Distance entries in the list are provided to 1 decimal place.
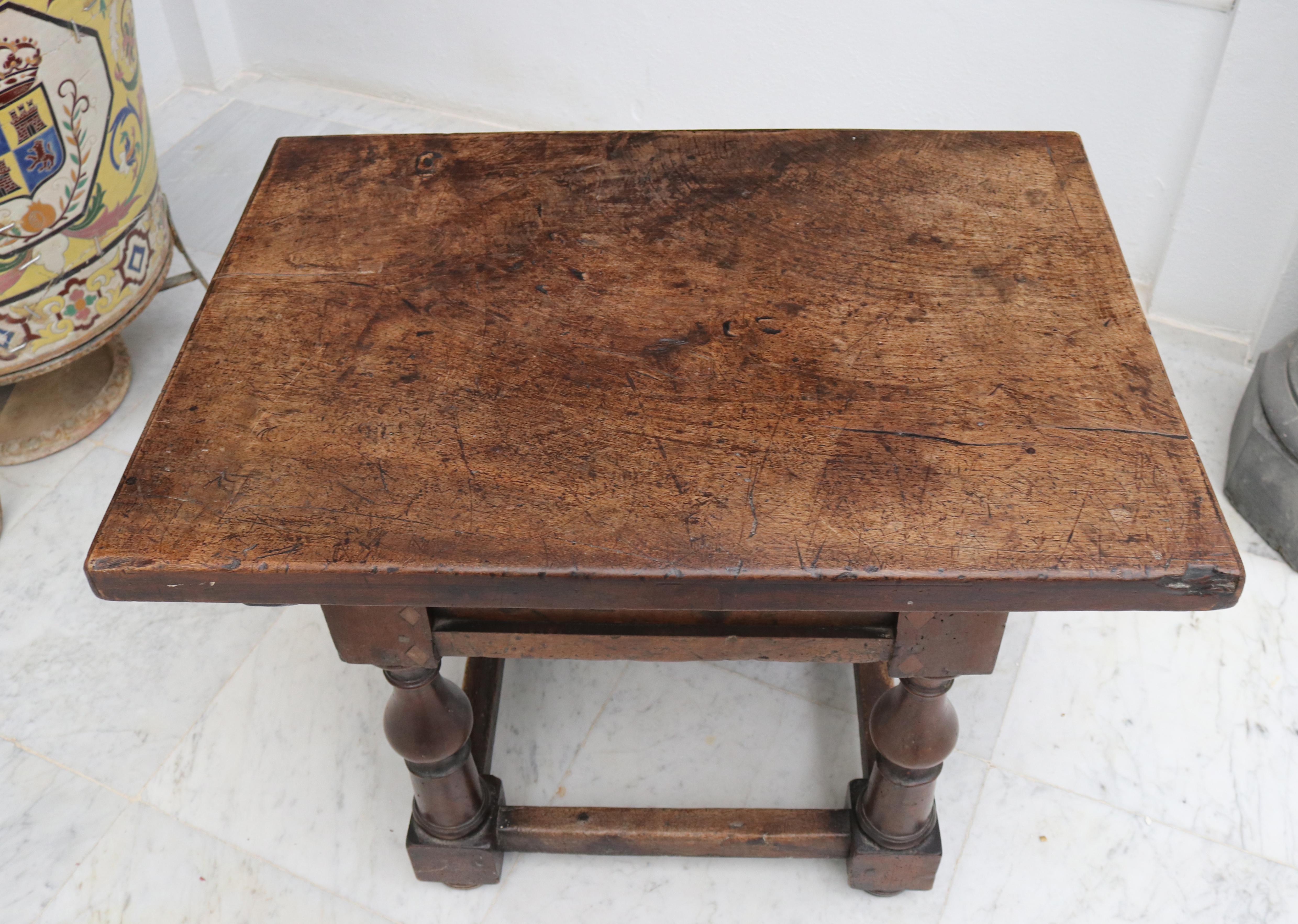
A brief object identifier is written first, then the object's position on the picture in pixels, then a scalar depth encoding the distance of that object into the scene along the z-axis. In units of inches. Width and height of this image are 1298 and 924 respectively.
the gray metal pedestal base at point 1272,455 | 69.6
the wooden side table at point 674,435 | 39.4
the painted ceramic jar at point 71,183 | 60.8
